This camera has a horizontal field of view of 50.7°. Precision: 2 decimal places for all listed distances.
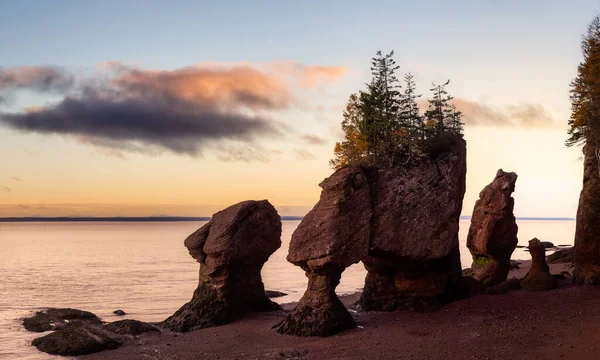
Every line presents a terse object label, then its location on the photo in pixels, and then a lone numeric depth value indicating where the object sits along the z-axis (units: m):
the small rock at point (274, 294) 64.28
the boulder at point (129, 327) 40.28
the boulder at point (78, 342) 36.97
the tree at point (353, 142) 41.56
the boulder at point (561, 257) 63.97
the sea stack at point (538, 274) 39.78
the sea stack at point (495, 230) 47.78
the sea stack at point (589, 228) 39.94
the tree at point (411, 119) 40.12
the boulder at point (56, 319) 48.38
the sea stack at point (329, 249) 34.66
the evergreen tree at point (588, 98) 42.12
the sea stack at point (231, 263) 41.53
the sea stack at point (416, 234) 36.62
